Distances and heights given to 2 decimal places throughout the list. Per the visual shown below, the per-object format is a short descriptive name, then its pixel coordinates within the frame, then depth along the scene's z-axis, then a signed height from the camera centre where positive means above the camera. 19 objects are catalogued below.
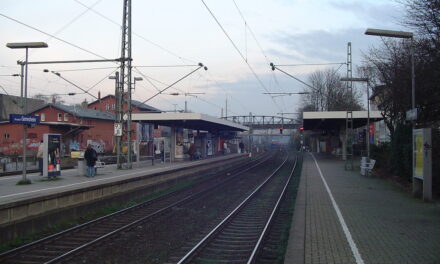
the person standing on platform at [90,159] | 19.08 -0.75
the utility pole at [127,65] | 23.30 +4.16
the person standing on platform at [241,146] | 63.44 -0.47
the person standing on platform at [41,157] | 18.41 -0.65
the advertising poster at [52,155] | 17.03 -0.52
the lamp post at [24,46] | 15.28 +3.38
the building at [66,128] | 41.04 +1.45
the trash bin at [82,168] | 19.73 -1.16
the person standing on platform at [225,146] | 59.22 -0.47
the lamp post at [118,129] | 23.53 +0.73
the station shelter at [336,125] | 35.06 +1.93
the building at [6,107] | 53.80 +4.68
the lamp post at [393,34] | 13.30 +3.45
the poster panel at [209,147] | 45.50 -0.41
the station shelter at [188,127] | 31.70 +1.50
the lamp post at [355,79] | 23.19 +3.55
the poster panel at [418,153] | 13.23 -0.28
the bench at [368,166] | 23.41 -1.20
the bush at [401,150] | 17.77 -0.25
